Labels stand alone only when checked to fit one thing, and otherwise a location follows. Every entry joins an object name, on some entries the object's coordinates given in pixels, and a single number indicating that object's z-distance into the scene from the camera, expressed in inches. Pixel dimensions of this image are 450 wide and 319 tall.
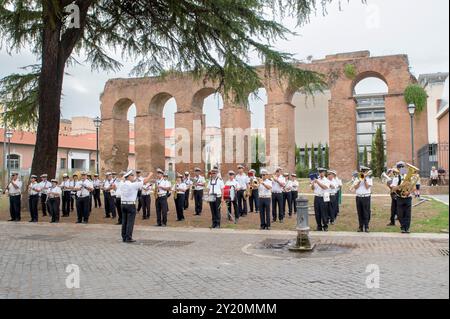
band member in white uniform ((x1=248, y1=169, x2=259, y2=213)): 702.4
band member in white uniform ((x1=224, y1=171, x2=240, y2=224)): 610.5
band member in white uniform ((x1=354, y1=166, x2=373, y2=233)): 510.0
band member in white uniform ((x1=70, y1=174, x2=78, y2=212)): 709.3
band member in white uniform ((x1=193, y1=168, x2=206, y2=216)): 729.0
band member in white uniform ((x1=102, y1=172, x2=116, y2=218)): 699.7
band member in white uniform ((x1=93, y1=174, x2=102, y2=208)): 834.3
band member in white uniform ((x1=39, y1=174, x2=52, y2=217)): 691.4
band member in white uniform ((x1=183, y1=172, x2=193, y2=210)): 791.7
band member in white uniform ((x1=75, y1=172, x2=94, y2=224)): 646.5
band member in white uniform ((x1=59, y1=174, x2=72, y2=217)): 732.7
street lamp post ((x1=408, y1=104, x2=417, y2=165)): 991.6
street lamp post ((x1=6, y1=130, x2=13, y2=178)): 1440.7
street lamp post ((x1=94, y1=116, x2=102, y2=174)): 1122.0
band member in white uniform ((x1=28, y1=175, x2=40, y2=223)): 673.0
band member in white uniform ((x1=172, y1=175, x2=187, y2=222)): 660.7
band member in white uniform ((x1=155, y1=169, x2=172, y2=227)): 596.7
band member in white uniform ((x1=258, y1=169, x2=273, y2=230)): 553.9
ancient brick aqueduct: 1251.8
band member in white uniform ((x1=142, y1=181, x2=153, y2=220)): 676.7
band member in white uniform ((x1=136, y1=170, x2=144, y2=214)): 699.1
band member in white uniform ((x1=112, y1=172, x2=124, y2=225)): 636.7
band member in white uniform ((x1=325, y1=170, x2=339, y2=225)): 551.3
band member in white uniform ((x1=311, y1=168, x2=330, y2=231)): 528.7
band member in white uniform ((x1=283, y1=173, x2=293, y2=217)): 675.4
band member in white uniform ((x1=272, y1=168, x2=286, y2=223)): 608.1
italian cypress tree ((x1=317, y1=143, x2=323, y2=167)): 2188.7
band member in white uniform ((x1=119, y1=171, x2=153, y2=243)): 463.2
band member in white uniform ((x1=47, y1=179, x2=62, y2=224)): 653.3
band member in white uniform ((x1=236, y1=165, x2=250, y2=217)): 673.6
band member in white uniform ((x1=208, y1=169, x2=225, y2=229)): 579.2
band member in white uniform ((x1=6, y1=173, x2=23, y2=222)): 679.7
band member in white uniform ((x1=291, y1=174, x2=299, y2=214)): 704.4
